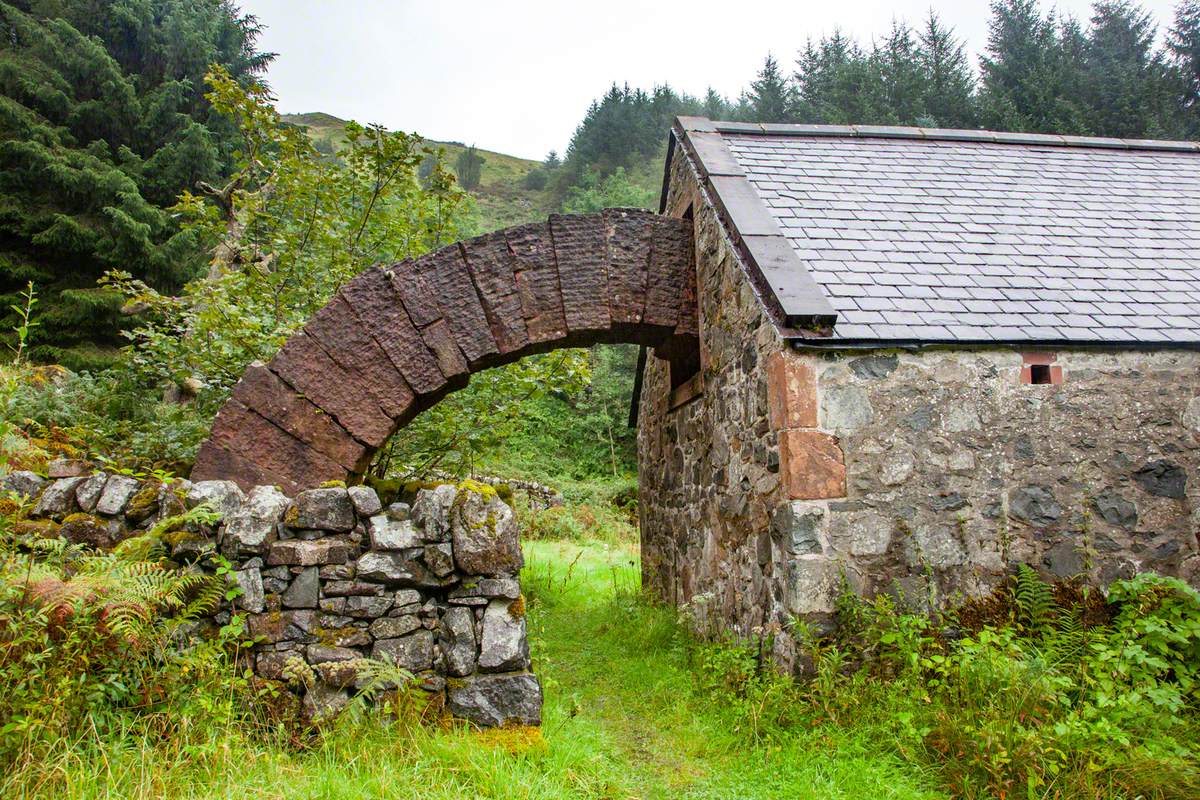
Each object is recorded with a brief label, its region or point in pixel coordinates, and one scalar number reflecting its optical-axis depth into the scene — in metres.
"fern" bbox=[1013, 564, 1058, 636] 4.16
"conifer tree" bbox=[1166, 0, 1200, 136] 23.47
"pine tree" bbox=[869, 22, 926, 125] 26.11
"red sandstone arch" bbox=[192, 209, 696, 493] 4.60
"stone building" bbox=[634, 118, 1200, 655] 4.30
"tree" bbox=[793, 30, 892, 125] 26.70
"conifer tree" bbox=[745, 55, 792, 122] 31.83
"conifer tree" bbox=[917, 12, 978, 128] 25.75
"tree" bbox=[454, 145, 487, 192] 49.56
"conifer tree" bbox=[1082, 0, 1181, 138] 22.48
